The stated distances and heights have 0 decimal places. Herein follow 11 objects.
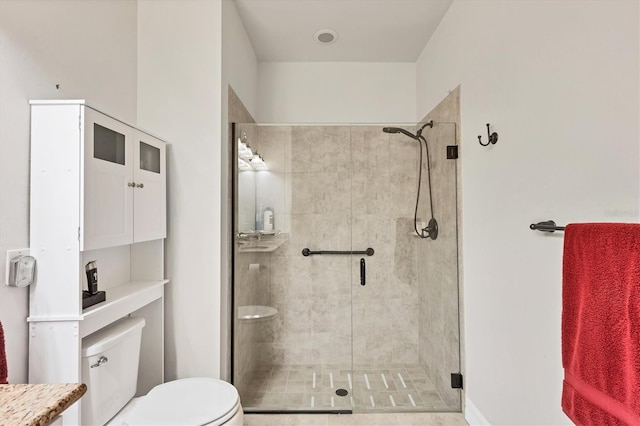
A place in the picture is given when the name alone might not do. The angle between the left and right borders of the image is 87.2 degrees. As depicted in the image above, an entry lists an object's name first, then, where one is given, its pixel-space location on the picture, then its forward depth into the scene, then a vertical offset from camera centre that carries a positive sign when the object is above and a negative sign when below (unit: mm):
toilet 1328 -793
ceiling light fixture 2537 +1411
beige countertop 473 -281
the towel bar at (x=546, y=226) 1182 -33
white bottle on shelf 2350 -2
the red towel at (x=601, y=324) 783 -278
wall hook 1656 +400
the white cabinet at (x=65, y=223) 1248 -14
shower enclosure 2246 -356
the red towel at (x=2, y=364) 978 -422
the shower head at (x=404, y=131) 2420 +628
